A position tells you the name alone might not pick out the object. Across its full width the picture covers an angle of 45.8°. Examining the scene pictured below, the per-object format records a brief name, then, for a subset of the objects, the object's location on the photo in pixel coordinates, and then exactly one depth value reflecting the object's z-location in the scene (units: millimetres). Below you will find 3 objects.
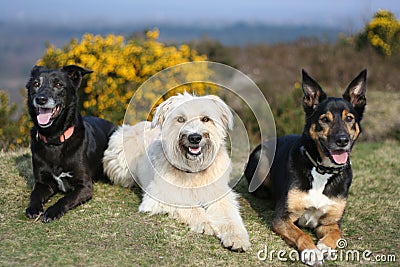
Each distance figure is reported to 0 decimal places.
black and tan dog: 4792
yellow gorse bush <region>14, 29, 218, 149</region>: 9117
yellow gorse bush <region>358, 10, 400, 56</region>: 13703
